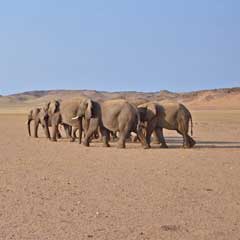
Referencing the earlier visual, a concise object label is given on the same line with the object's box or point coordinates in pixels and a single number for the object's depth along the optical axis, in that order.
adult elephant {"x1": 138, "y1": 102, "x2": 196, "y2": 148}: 22.34
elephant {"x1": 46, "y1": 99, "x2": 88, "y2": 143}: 24.94
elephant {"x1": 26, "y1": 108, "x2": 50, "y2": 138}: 27.36
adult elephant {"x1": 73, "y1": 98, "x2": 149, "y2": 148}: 22.00
